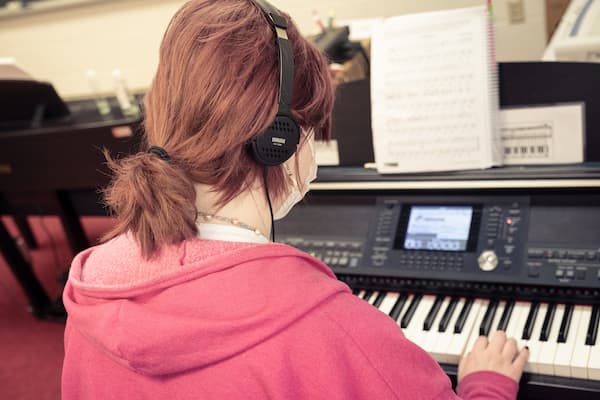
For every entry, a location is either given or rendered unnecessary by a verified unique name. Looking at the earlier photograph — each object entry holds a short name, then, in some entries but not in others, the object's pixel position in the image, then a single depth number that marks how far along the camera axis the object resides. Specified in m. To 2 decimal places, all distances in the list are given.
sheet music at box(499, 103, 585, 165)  1.28
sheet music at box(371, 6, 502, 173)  1.30
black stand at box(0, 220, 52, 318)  2.98
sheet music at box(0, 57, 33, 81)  2.59
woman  0.75
